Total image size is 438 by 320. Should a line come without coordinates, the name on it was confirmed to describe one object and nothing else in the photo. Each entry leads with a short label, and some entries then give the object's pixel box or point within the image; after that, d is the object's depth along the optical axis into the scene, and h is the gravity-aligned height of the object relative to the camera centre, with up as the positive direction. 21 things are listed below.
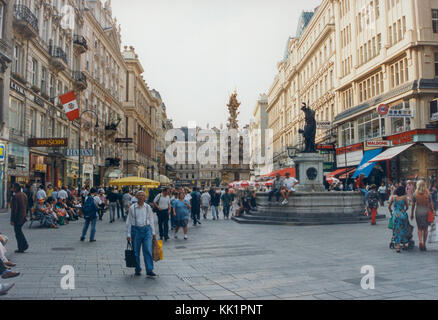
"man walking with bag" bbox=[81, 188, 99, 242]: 12.91 -0.62
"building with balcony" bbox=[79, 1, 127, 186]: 41.31 +13.15
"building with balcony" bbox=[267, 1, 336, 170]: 46.19 +15.66
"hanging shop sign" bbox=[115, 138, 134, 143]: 45.56 +5.98
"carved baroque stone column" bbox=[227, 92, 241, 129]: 57.44 +11.71
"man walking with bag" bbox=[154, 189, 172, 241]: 13.33 -0.57
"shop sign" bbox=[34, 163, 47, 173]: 27.70 +1.82
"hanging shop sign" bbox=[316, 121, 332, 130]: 38.47 +6.39
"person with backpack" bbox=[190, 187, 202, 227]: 20.02 -0.52
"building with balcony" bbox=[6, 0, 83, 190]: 24.97 +7.19
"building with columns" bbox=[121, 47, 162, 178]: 64.19 +12.96
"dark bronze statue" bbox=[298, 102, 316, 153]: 20.64 +2.94
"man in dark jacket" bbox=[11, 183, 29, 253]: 10.29 -0.55
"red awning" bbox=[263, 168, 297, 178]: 37.50 +1.89
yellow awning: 27.71 +0.73
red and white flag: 26.08 +5.73
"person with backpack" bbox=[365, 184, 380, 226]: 16.68 -0.52
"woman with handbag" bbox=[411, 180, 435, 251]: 10.10 -0.55
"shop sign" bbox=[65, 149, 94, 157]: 26.64 +2.77
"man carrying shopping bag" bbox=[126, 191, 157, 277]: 7.85 -0.73
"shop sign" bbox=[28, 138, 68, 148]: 25.41 +3.24
